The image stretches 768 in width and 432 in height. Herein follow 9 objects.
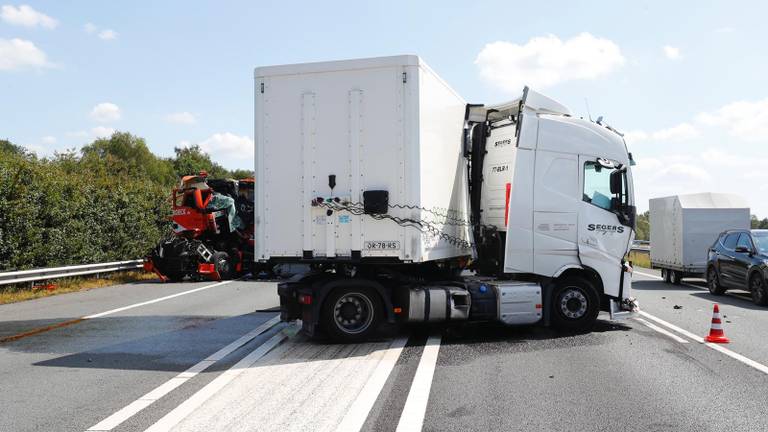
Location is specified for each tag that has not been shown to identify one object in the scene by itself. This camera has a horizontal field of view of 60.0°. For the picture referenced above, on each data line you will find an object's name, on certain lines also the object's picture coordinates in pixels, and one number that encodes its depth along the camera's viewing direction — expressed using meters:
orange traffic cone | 9.14
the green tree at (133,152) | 72.56
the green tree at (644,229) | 71.78
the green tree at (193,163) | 75.31
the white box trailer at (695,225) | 20.23
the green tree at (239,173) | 82.21
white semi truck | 8.53
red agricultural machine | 20.19
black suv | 14.66
